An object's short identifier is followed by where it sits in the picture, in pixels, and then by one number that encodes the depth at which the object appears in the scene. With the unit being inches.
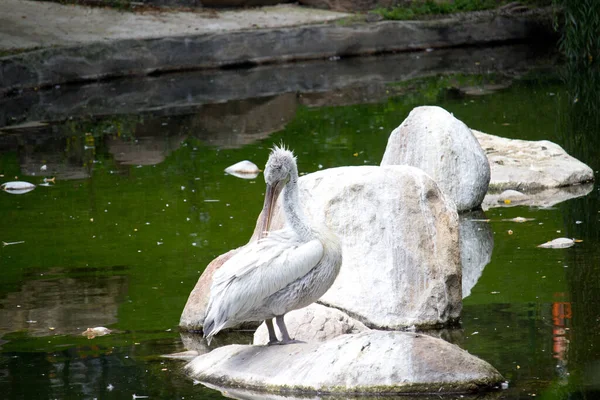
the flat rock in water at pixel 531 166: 783.1
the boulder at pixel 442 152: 717.9
